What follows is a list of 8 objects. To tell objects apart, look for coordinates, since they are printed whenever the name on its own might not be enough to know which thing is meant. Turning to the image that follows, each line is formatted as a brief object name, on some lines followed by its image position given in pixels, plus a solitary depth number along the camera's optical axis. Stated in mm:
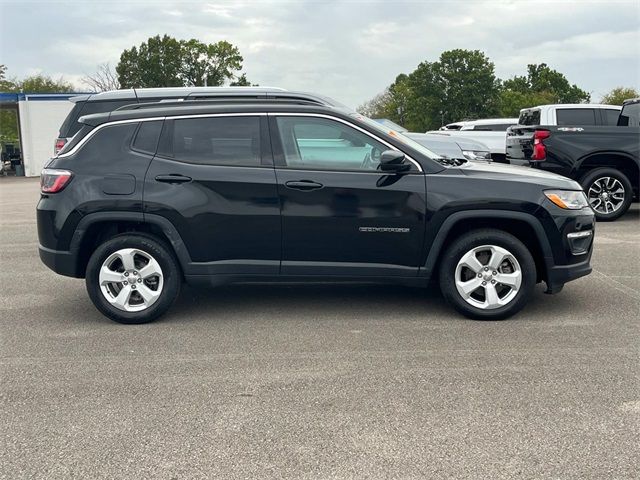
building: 29828
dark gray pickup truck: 10430
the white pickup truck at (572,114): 11914
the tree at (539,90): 77688
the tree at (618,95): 68356
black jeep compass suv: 5102
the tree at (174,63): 73000
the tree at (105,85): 63419
